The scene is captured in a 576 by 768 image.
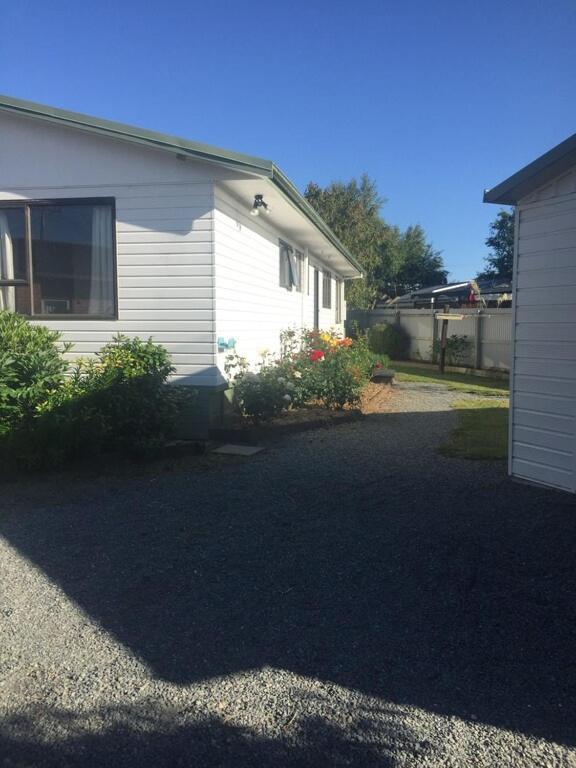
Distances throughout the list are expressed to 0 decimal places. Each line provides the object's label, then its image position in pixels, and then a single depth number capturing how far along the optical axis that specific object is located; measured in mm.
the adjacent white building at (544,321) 5840
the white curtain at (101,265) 8258
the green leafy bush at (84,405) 6762
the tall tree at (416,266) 49781
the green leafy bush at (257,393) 8695
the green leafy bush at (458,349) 18891
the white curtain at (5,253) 8406
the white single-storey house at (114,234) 8047
